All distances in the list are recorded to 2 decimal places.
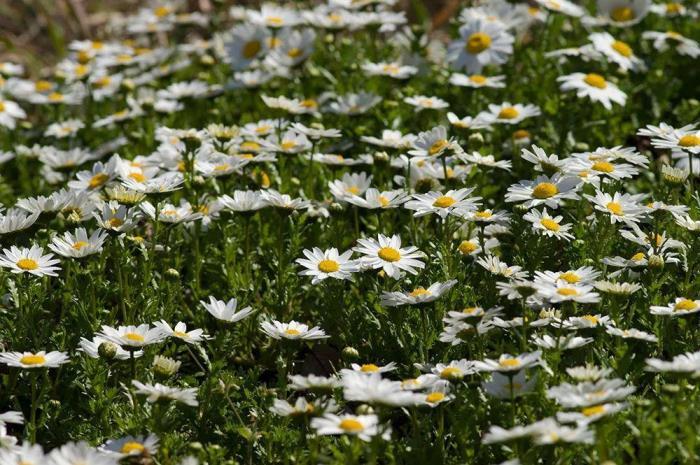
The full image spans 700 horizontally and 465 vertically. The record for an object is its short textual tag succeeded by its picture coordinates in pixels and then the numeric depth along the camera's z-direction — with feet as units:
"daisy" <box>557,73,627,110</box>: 31.94
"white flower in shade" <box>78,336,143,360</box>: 21.43
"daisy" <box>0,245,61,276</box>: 22.72
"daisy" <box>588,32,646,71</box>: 33.86
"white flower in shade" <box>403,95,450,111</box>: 31.65
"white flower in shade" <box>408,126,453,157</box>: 26.87
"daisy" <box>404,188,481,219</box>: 23.99
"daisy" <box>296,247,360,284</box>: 23.44
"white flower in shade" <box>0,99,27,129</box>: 36.73
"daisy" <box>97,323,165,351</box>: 21.17
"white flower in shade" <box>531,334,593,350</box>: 19.72
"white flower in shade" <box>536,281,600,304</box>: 20.27
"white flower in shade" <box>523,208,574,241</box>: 23.45
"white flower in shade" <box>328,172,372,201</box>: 27.45
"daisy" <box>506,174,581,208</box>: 23.93
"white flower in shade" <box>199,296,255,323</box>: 22.13
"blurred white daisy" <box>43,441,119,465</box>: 17.13
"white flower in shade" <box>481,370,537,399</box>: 19.59
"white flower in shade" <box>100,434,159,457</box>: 18.69
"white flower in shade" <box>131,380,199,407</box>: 19.16
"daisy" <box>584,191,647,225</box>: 23.50
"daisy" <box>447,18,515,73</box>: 35.27
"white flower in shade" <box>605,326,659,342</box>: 20.36
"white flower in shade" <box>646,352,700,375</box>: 18.28
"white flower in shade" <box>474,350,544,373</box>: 18.74
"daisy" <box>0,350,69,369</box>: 20.57
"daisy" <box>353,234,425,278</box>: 23.21
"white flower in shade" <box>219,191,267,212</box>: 24.94
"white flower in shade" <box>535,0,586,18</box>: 36.29
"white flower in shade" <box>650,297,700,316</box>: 20.88
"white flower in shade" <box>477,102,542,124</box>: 30.54
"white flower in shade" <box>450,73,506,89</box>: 33.19
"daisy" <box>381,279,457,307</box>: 21.53
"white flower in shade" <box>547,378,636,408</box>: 17.61
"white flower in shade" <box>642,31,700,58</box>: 35.09
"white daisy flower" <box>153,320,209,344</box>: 21.61
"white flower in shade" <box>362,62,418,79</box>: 34.94
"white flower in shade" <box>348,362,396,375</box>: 20.04
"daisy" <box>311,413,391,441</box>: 17.67
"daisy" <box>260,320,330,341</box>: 21.80
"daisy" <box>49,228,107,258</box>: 23.36
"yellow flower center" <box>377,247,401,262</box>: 23.45
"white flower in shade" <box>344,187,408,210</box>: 25.35
